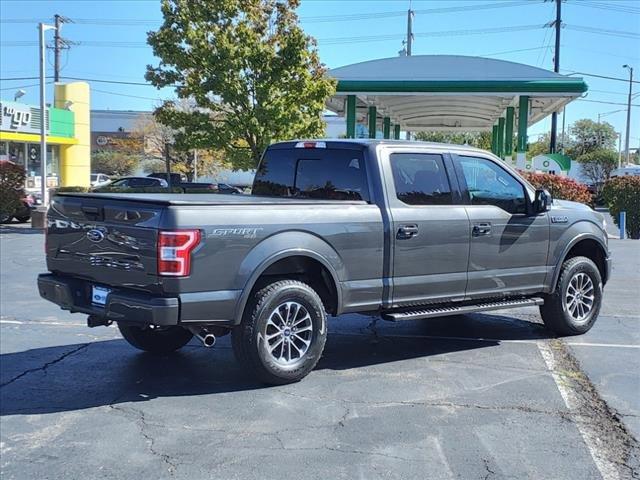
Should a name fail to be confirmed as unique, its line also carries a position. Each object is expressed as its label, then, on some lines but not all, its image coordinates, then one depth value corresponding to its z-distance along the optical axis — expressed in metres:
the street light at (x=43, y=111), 23.53
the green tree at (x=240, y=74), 19.39
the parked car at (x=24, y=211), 22.89
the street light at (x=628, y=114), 61.62
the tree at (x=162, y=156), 44.91
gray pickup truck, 5.04
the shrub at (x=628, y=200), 20.27
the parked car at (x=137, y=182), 27.78
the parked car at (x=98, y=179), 46.78
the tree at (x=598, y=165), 59.44
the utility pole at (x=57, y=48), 50.12
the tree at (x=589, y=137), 74.44
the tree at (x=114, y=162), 57.94
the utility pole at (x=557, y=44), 38.61
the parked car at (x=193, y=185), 28.63
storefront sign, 31.77
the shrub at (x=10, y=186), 22.16
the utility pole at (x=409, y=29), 42.19
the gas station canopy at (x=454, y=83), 20.58
